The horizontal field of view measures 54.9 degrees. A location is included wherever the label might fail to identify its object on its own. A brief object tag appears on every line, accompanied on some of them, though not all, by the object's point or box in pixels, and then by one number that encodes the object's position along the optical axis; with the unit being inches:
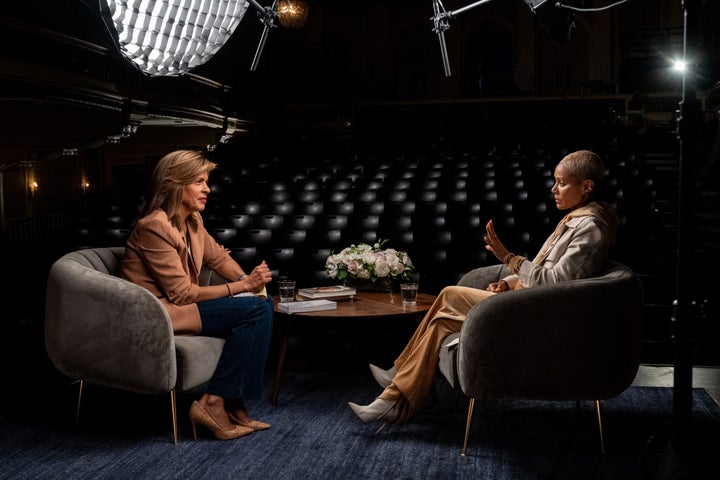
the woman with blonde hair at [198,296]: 103.3
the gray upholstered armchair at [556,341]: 94.6
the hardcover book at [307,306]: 121.6
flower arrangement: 134.0
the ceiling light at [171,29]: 49.0
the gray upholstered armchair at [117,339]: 99.2
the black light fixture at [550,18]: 93.4
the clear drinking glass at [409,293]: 126.0
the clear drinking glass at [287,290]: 129.9
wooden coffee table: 118.6
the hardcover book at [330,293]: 131.0
